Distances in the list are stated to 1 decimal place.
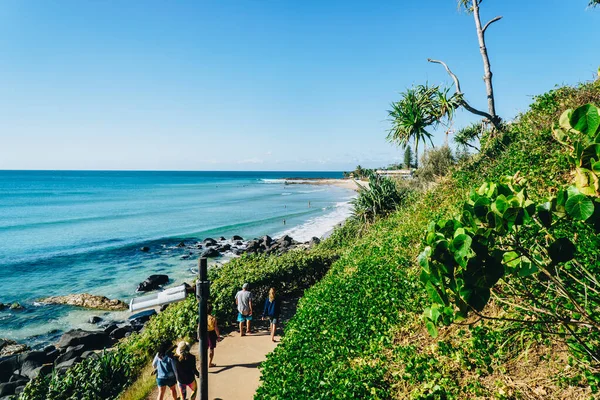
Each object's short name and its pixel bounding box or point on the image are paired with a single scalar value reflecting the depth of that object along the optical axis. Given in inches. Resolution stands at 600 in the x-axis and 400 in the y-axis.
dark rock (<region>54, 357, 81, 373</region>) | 439.7
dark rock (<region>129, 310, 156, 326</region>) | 663.8
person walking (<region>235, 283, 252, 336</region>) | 405.1
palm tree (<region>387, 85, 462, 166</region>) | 596.8
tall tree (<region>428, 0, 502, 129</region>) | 602.9
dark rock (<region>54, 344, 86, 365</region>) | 488.3
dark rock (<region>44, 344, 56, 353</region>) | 525.7
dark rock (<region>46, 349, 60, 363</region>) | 505.8
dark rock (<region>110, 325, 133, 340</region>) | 597.6
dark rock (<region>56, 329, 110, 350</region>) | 538.9
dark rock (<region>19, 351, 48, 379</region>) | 474.2
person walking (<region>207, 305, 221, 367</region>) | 348.8
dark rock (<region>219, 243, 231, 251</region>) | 1230.7
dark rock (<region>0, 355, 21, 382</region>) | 471.8
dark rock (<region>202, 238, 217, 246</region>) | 1306.6
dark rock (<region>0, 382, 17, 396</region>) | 413.7
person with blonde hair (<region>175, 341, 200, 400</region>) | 283.1
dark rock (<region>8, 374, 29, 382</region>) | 446.6
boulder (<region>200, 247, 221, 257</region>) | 1175.2
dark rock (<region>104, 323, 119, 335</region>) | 610.8
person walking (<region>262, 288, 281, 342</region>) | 403.9
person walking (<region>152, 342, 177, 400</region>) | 285.1
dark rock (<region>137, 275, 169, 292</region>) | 850.9
